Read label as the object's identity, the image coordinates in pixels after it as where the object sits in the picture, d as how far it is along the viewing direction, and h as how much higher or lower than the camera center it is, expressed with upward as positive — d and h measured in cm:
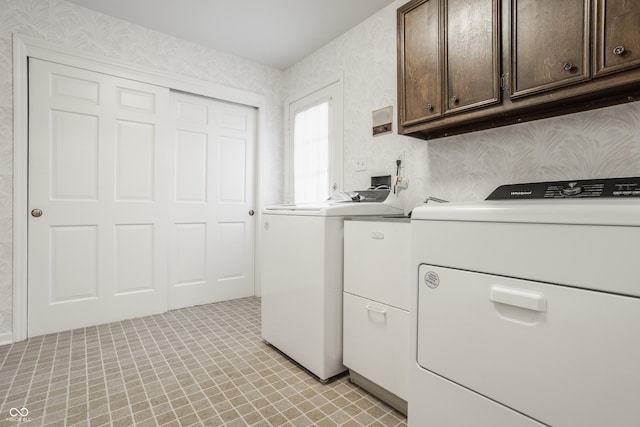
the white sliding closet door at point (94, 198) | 230 +12
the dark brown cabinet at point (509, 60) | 112 +65
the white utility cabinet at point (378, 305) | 142 -44
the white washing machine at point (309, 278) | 169 -37
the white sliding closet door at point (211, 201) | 293 +12
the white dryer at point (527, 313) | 74 -27
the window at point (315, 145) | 277 +67
